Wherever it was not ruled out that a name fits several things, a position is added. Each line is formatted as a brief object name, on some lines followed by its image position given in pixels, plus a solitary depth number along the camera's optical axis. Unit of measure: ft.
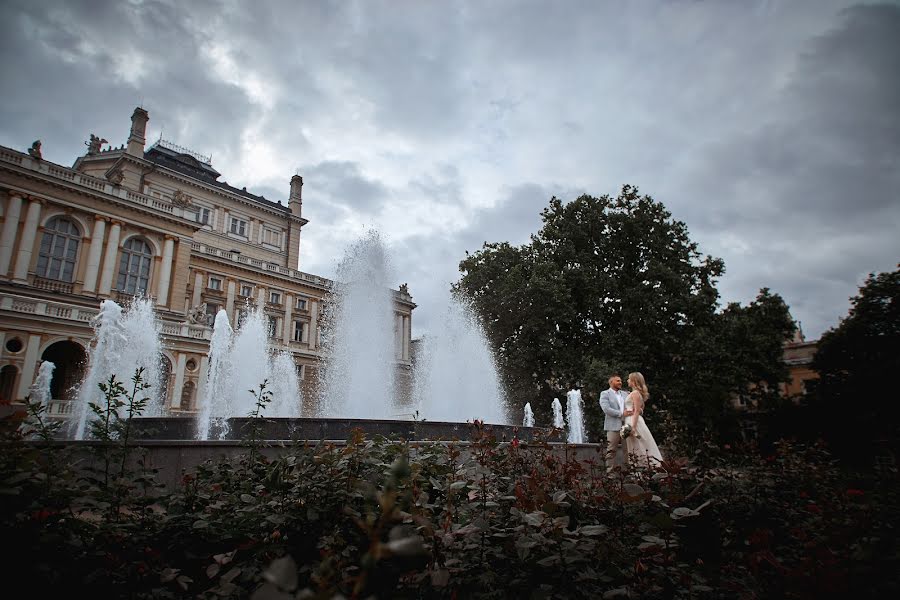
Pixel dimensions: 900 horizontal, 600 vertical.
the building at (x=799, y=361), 149.69
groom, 31.50
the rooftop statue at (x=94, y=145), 144.05
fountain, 57.82
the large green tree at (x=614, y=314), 75.72
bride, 26.73
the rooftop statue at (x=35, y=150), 102.40
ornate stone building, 91.15
